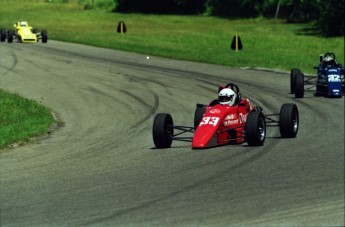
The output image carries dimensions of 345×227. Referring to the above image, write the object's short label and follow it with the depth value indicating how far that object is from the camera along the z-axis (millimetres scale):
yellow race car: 58062
